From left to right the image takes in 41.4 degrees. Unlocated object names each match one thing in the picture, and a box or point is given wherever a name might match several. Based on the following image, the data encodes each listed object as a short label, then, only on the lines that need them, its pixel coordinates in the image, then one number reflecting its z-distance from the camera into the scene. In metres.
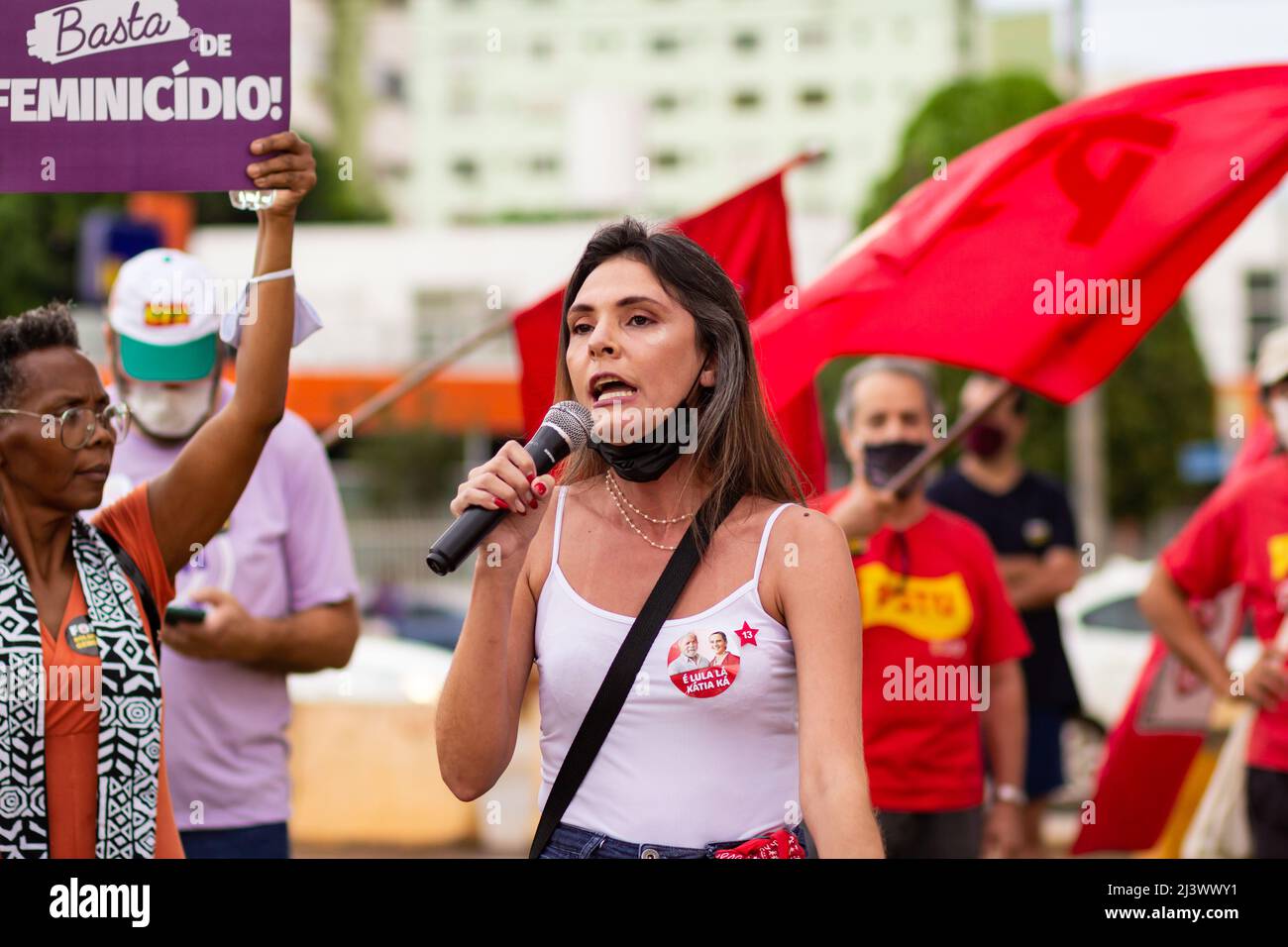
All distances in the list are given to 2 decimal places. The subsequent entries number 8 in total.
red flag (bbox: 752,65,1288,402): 4.39
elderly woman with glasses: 2.96
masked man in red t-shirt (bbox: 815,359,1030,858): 4.86
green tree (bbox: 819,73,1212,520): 25.02
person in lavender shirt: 3.92
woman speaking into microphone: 2.54
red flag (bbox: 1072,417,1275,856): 5.75
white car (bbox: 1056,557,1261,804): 11.26
